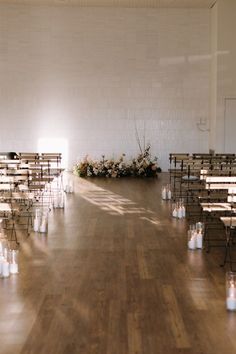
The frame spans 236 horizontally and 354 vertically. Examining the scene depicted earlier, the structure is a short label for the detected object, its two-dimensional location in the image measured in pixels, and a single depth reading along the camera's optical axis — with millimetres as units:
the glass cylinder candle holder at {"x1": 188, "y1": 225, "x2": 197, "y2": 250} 8148
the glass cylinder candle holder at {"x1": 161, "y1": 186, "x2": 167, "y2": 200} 13184
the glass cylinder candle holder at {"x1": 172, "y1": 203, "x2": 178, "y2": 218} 10780
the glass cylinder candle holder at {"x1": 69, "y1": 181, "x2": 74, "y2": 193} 14242
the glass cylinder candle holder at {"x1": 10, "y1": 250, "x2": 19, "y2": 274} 6832
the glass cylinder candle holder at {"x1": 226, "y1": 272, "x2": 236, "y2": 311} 5602
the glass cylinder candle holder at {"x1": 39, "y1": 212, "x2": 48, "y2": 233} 9320
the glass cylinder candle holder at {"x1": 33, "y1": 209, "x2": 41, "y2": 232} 9406
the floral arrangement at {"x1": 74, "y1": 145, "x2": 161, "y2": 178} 18203
